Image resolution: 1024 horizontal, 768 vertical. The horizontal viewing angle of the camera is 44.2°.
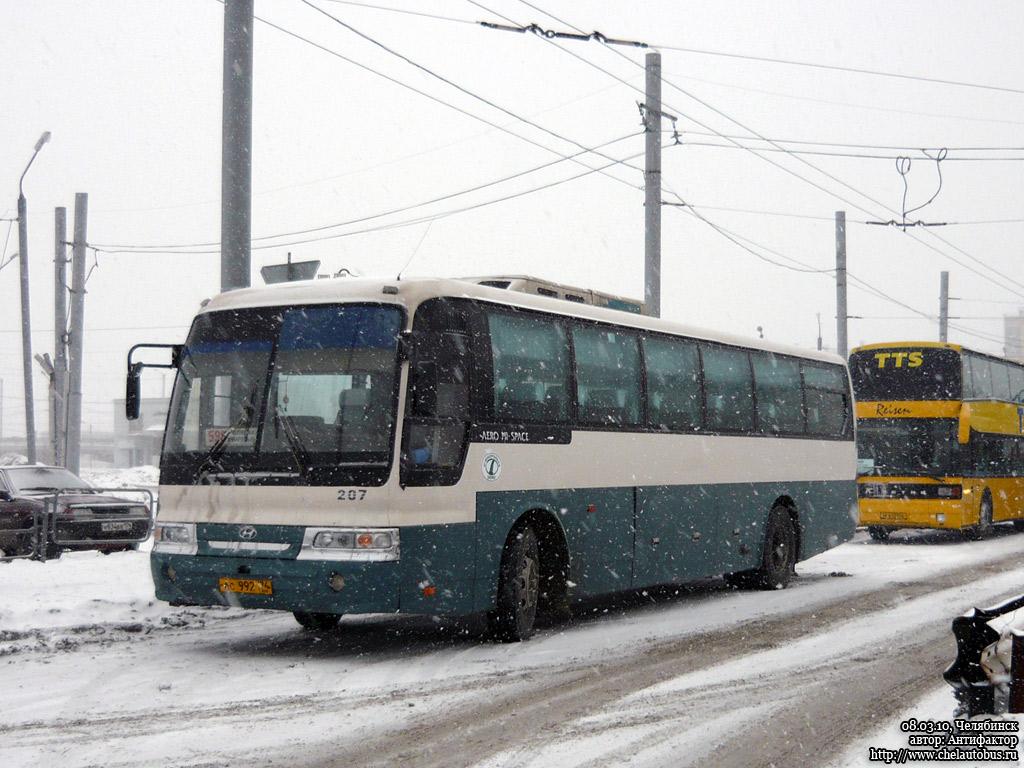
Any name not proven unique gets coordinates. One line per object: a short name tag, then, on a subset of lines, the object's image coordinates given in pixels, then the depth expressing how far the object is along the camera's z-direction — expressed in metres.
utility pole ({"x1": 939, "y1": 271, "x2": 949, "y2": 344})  48.13
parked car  17.48
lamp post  26.20
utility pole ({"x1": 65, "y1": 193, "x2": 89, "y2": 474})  25.75
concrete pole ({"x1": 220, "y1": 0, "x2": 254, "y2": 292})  12.50
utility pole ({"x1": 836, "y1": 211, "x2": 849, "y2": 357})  32.06
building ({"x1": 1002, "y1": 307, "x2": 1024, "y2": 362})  151.62
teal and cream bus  9.57
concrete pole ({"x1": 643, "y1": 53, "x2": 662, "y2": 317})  20.16
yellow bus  24.31
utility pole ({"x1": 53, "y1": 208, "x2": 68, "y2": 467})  25.55
